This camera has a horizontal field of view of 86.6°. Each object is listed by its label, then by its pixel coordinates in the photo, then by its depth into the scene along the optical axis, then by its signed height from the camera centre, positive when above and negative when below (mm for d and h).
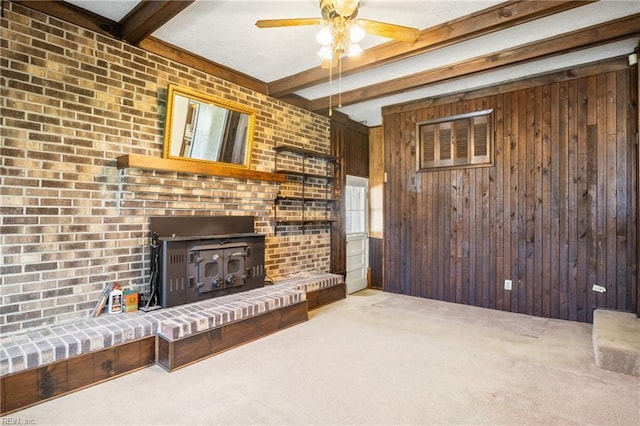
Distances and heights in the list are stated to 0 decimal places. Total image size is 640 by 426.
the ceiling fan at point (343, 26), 2242 +1258
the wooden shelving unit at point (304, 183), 4578 +431
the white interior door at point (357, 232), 5871 -364
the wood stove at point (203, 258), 3100 -456
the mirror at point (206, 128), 3303 +886
